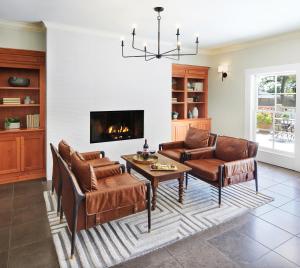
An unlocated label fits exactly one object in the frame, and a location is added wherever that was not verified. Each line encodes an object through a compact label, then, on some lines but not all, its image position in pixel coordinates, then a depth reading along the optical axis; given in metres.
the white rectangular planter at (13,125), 4.12
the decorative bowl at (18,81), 4.09
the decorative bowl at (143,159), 3.47
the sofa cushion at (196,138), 4.39
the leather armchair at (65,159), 2.90
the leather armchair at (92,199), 2.17
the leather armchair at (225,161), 3.26
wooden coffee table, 3.03
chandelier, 3.13
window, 4.87
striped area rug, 2.23
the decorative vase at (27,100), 4.32
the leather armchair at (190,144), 4.34
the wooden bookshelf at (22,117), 4.00
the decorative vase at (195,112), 6.38
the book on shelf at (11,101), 4.04
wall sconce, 5.90
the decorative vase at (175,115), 6.00
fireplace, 4.64
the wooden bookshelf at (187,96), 5.91
